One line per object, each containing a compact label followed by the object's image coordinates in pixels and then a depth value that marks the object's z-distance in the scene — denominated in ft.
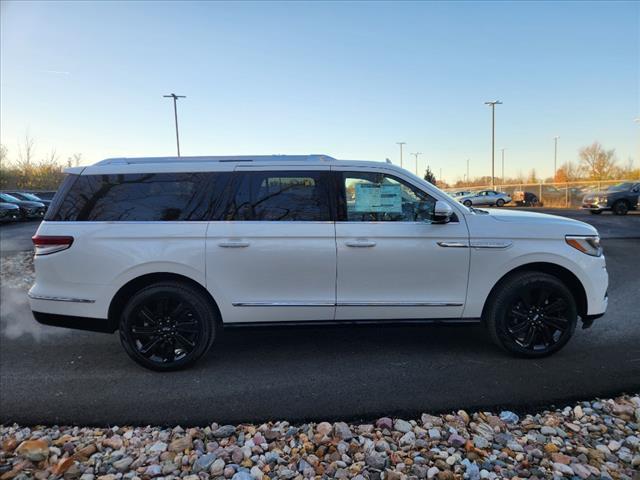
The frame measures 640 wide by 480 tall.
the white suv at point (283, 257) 12.37
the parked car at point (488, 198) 127.13
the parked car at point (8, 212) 61.62
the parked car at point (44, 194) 110.93
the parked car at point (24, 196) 82.36
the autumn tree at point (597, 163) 187.10
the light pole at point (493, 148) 148.52
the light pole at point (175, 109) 115.14
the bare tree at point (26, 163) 150.91
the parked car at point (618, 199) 65.92
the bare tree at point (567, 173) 214.28
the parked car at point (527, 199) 123.13
